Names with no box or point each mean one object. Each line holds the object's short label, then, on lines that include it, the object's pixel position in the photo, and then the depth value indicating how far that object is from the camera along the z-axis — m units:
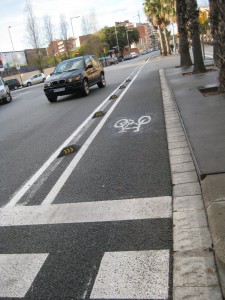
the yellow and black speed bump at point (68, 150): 6.88
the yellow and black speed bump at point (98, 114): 10.57
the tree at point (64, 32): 69.62
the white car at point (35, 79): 46.36
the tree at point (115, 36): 110.85
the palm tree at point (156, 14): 42.53
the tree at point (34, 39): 59.99
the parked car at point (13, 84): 42.50
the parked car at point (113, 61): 73.75
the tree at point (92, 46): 82.19
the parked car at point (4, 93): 21.28
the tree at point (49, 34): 65.19
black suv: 15.49
